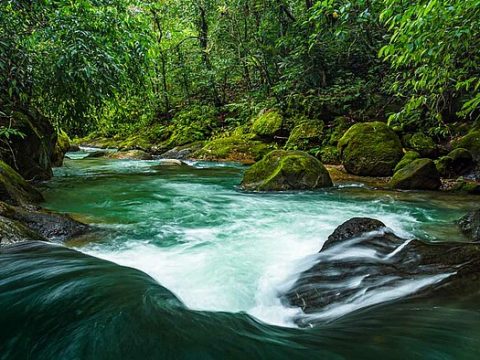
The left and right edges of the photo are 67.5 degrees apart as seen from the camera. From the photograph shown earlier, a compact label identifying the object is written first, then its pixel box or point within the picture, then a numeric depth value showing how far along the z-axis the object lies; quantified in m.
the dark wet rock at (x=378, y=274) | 2.88
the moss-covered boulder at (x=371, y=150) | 9.67
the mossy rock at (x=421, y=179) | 8.08
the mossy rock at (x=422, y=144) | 10.35
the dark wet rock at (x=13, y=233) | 3.84
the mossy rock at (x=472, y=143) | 9.07
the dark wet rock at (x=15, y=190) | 5.61
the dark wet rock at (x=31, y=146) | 8.22
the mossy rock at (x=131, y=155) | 16.34
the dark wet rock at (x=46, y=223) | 4.59
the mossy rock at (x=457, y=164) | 8.90
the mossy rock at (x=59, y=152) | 12.70
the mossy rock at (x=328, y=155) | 12.32
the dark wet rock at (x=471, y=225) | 4.69
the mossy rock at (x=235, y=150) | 14.80
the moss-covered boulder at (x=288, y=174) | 8.44
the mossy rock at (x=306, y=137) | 13.45
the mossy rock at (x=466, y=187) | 7.62
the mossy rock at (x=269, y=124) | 15.15
